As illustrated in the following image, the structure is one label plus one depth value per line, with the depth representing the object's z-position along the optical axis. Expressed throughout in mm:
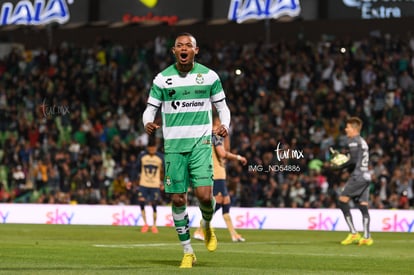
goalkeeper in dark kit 21484
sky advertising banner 30438
